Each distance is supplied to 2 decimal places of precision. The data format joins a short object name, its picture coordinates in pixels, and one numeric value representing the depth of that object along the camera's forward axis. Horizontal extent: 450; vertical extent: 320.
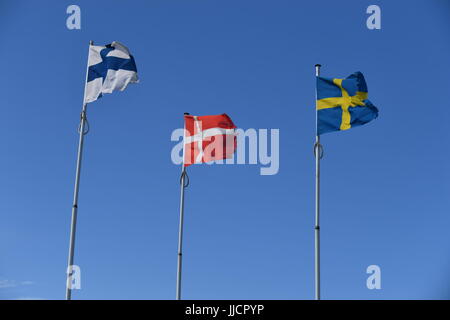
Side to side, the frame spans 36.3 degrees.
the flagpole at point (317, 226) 27.47
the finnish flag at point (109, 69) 31.98
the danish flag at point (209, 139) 32.56
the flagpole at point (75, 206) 27.30
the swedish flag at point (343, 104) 30.48
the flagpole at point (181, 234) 31.23
